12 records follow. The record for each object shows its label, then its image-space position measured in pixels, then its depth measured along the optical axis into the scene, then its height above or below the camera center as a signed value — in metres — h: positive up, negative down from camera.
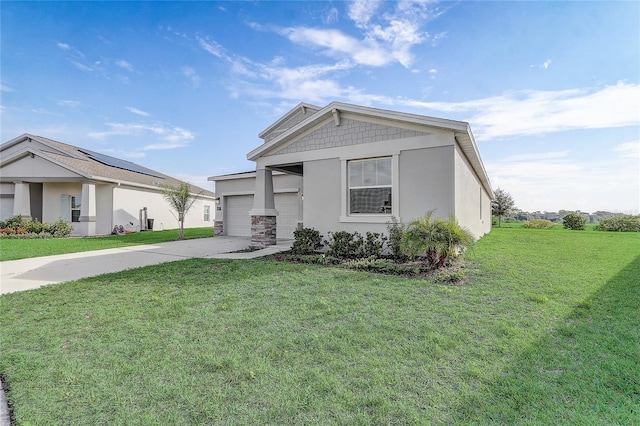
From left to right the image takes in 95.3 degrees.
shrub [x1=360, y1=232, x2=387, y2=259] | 8.56 -0.81
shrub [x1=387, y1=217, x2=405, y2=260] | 8.02 -0.59
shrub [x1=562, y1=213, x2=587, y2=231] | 25.86 -0.32
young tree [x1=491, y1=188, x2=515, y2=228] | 32.78 +1.53
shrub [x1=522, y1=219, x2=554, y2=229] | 28.31 -0.64
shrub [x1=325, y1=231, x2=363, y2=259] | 8.87 -0.86
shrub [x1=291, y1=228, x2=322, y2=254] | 9.47 -0.75
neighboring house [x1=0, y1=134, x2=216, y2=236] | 16.80 +1.72
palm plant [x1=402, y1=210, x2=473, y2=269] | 6.57 -0.50
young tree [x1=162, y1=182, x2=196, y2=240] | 15.86 +1.08
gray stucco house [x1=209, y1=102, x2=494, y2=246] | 8.07 +1.59
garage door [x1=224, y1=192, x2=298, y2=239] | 14.72 +0.17
